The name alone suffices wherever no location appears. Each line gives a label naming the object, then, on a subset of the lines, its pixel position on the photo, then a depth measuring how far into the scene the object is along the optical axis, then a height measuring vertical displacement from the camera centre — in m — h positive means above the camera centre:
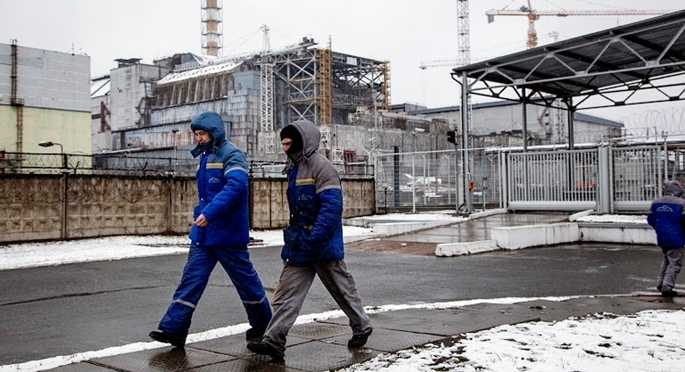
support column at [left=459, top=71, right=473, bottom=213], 23.39 +2.08
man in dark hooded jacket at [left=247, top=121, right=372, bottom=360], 5.55 -0.28
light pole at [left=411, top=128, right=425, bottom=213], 27.76 +0.53
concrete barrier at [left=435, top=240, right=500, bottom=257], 14.51 -0.98
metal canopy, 20.00 +4.43
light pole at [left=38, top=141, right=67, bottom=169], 18.62 +1.23
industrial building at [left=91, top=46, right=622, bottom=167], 73.94 +11.12
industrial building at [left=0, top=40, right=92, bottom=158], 51.94 +8.21
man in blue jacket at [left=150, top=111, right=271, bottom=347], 5.93 -0.27
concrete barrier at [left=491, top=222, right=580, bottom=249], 15.49 -0.78
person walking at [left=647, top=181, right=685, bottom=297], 9.23 -0.43
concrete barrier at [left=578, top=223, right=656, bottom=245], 15.95 -0.79
